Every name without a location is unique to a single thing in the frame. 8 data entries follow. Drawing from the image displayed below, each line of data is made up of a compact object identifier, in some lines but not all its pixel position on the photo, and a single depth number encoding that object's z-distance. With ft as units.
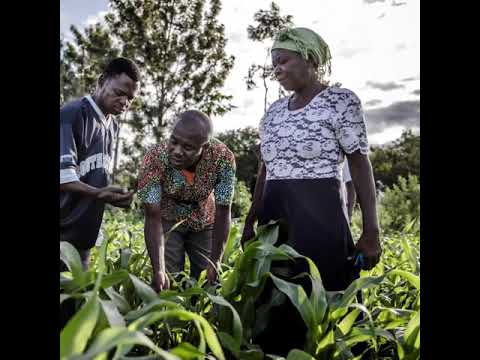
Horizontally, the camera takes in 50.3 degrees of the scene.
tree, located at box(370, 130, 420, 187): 98.68
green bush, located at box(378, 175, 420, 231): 31.09
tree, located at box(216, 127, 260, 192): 77.77
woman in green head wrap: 6.10
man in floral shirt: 6.23
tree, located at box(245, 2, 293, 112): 34.81
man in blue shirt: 5.99
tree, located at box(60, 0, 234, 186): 42.29
